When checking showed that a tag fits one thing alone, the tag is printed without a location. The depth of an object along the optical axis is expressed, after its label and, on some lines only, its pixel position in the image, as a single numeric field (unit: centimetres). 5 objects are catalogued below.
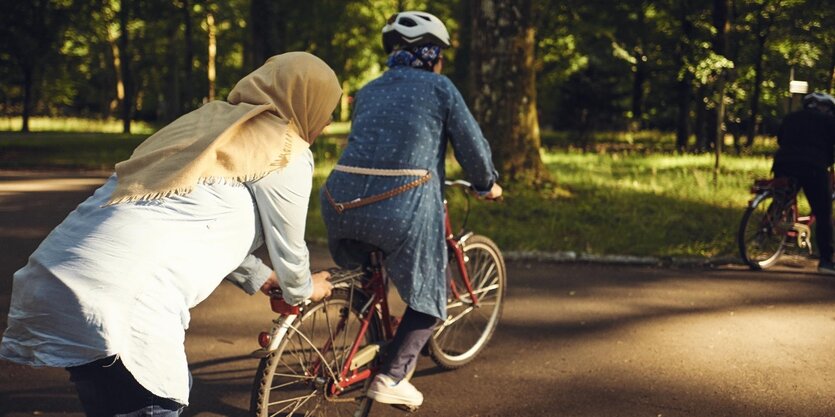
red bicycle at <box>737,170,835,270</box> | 962
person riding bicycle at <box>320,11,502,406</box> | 454
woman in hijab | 259
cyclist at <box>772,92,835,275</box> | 930
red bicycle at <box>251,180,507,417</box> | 399
